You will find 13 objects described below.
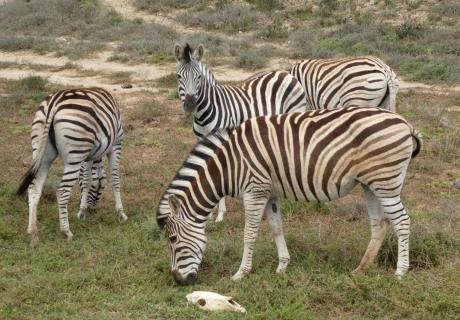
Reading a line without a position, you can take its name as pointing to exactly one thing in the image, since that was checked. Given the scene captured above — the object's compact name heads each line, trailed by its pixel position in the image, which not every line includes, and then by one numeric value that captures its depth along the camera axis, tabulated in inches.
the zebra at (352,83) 363.3
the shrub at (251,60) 691.4
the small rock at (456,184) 348.1
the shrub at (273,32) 837.2
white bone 210.8
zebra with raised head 315.9
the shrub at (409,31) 761.6
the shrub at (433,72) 594.5
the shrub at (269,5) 989.2
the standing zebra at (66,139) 289.0
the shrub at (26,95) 551.8
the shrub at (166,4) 1066.1
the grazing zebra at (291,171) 221.9
